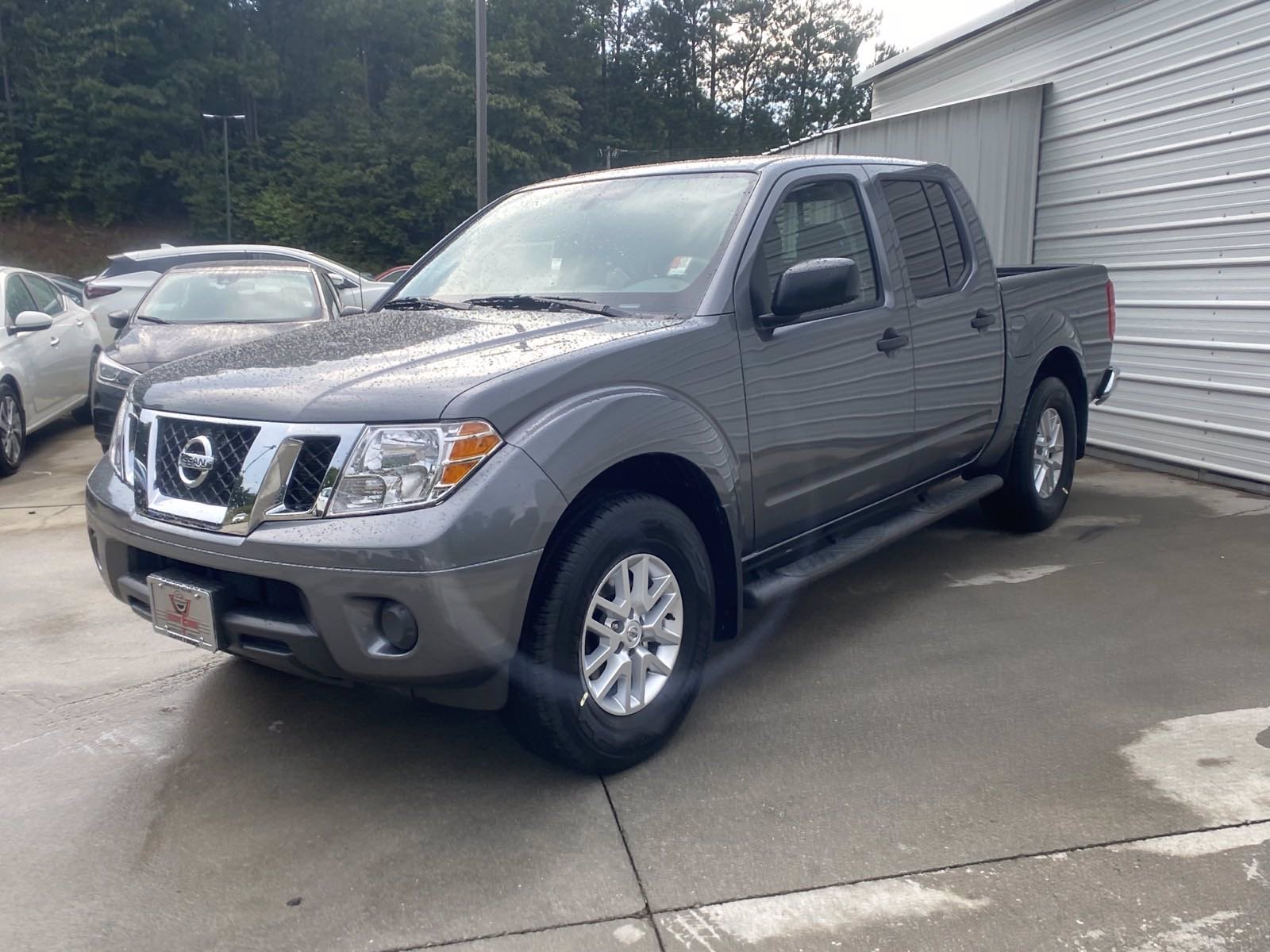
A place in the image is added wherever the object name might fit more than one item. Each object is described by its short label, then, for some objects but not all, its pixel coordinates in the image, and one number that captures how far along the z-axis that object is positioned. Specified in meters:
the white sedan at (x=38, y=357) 8.11
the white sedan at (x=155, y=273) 10.20
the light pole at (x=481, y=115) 12.30
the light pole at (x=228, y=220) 42.88
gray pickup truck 2.78
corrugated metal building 6.95
